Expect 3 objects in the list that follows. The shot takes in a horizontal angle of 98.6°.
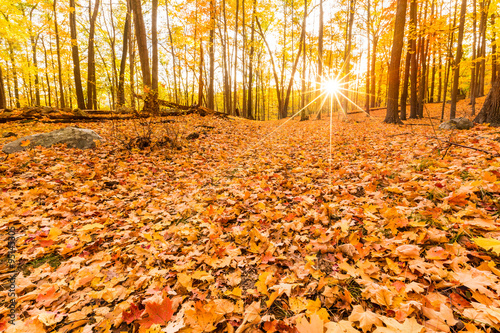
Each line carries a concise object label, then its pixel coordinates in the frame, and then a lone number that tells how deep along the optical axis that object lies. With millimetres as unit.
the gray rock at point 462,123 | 5828
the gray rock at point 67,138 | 5591
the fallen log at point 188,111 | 10576
